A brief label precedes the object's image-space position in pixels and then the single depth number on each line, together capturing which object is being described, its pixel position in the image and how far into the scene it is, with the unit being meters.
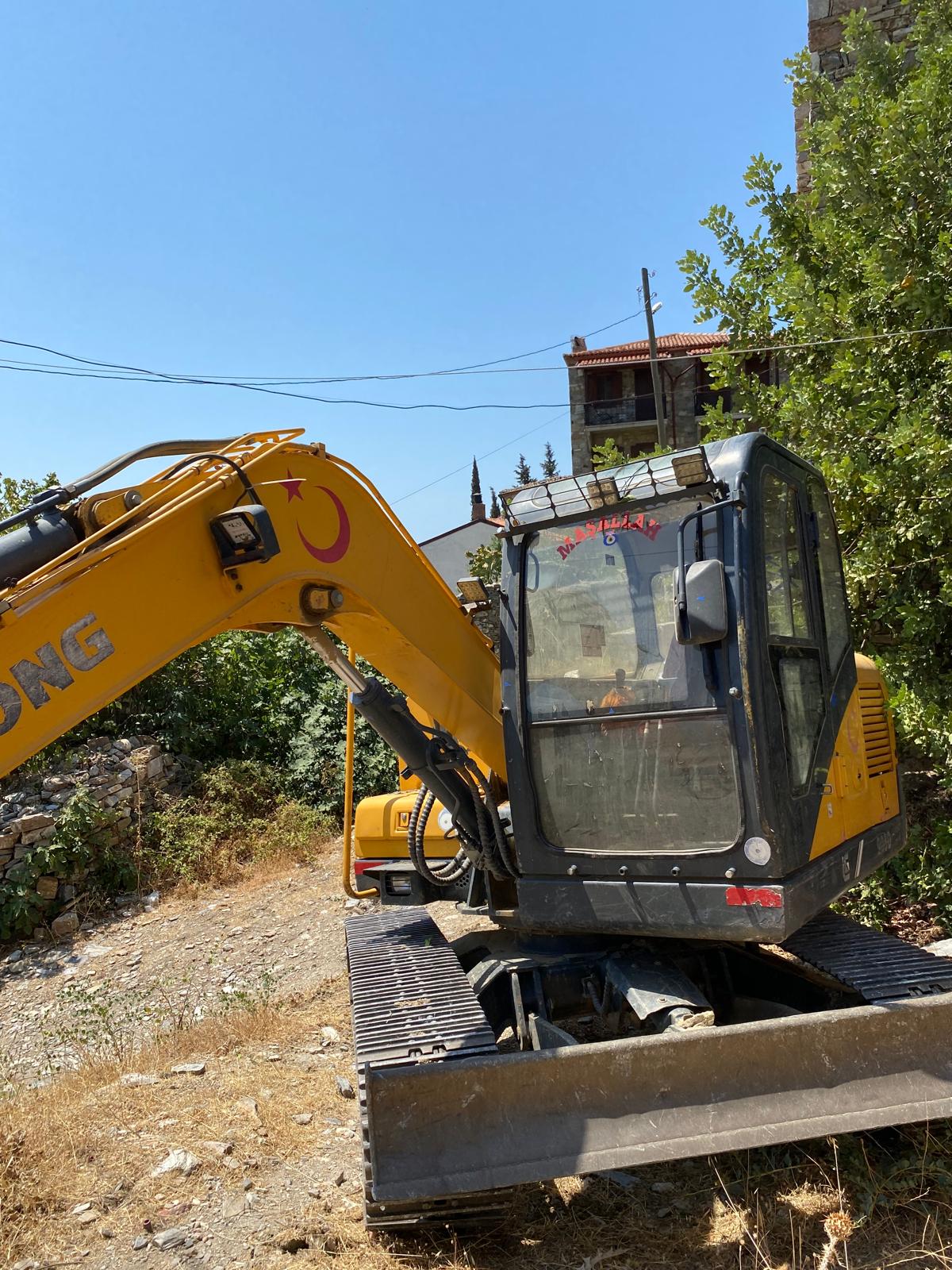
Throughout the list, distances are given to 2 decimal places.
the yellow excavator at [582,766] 2.92
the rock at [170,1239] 3.36
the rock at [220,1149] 3.95
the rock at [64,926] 9.45
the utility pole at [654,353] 20.00
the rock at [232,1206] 3.52
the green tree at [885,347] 6.54
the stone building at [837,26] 9.41
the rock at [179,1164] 3.84
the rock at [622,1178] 3.66
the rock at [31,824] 9.92
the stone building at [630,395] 31.20
